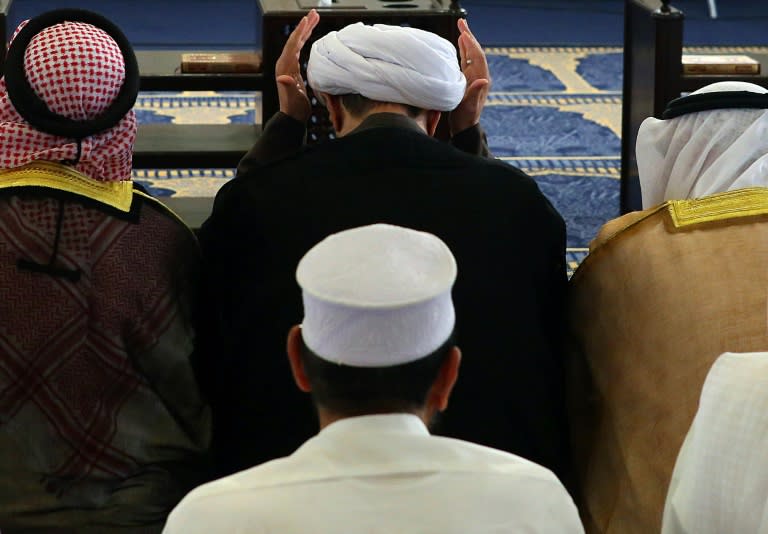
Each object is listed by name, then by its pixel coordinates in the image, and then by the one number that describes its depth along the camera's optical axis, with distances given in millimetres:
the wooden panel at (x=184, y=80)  8328
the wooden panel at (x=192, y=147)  8445
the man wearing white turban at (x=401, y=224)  4602
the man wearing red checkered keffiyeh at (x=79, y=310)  4480
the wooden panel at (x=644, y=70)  8906
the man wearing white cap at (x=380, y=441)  2838
